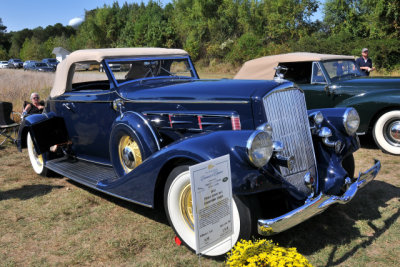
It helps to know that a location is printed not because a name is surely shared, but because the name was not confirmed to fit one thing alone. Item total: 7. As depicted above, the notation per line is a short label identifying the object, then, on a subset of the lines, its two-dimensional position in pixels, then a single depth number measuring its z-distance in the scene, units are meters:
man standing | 8.53
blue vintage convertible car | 2.56
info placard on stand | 2.11
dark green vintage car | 5.67
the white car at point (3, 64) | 44.36
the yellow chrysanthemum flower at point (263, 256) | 2.00
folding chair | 7.17
